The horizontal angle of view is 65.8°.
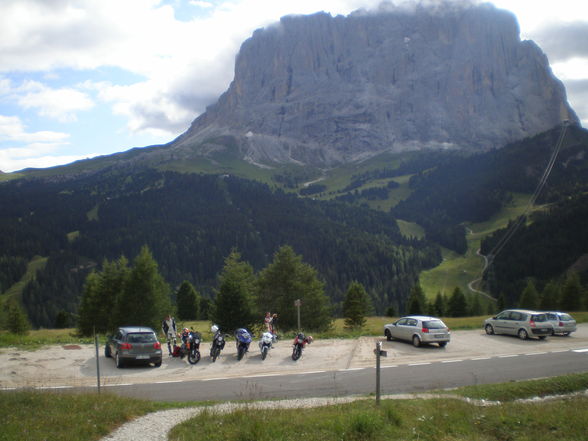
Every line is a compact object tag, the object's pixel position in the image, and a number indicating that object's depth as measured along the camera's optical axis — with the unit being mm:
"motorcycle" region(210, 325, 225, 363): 21875
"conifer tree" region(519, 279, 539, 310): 75562
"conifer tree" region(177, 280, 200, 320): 85750
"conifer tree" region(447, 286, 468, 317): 82188
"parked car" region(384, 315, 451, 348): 25656
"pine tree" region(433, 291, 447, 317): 84244
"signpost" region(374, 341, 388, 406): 11680
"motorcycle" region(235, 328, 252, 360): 22234
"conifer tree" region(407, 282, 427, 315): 74000
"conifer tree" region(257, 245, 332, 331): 47438
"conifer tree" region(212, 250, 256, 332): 43656
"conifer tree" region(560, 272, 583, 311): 64312
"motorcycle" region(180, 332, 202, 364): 21453
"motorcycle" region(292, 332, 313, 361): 22250
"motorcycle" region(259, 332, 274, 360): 22406
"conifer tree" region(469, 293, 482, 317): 87175
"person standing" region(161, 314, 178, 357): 24212
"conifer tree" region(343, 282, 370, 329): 59500
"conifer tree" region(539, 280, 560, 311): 69225
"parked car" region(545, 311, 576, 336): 29898
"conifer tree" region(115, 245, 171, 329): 44719
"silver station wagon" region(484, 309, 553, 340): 28531
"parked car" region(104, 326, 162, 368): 20469
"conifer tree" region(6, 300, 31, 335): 58744
